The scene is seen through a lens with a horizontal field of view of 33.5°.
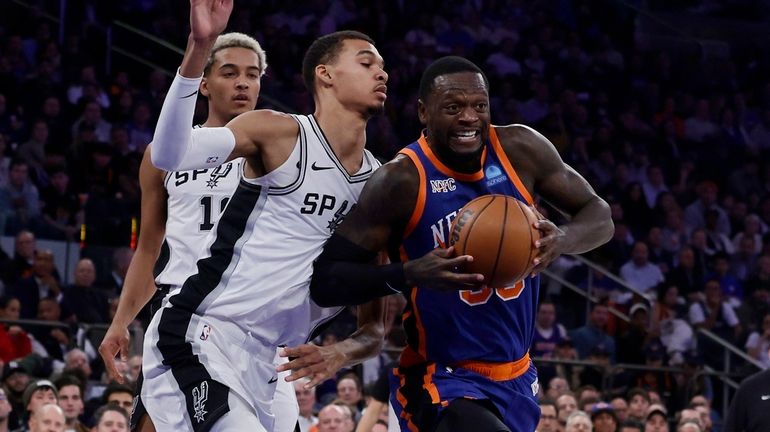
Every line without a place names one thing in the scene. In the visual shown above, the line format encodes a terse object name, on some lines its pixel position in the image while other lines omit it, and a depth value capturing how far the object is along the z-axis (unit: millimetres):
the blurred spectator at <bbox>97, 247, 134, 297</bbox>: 11047
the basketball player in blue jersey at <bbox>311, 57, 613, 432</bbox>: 4652
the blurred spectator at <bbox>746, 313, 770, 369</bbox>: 13741
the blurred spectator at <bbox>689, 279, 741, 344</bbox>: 13961
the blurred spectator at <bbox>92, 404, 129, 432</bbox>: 8430
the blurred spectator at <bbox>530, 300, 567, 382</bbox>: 12438
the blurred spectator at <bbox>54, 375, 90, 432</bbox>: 9016
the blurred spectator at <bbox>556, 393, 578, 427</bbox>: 10820
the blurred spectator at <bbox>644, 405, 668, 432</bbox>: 10930
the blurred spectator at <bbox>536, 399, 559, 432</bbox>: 10305
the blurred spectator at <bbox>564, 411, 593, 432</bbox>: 9805
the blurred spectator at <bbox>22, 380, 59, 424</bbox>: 8555
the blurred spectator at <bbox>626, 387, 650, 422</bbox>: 11828
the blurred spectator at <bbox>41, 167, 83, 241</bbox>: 11469
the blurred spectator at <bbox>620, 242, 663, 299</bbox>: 14406
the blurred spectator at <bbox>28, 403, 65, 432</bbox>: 8117
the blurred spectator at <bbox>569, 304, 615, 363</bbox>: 12852
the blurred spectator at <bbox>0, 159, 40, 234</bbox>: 11391
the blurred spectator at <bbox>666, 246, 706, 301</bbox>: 14717
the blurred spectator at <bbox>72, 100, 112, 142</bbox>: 12758
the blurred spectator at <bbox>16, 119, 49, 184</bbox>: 12117
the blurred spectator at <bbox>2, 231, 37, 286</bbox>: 10797
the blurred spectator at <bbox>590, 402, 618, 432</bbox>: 10672
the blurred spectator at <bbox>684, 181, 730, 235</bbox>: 15984
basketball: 4367
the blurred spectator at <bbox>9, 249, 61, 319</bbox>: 10680
